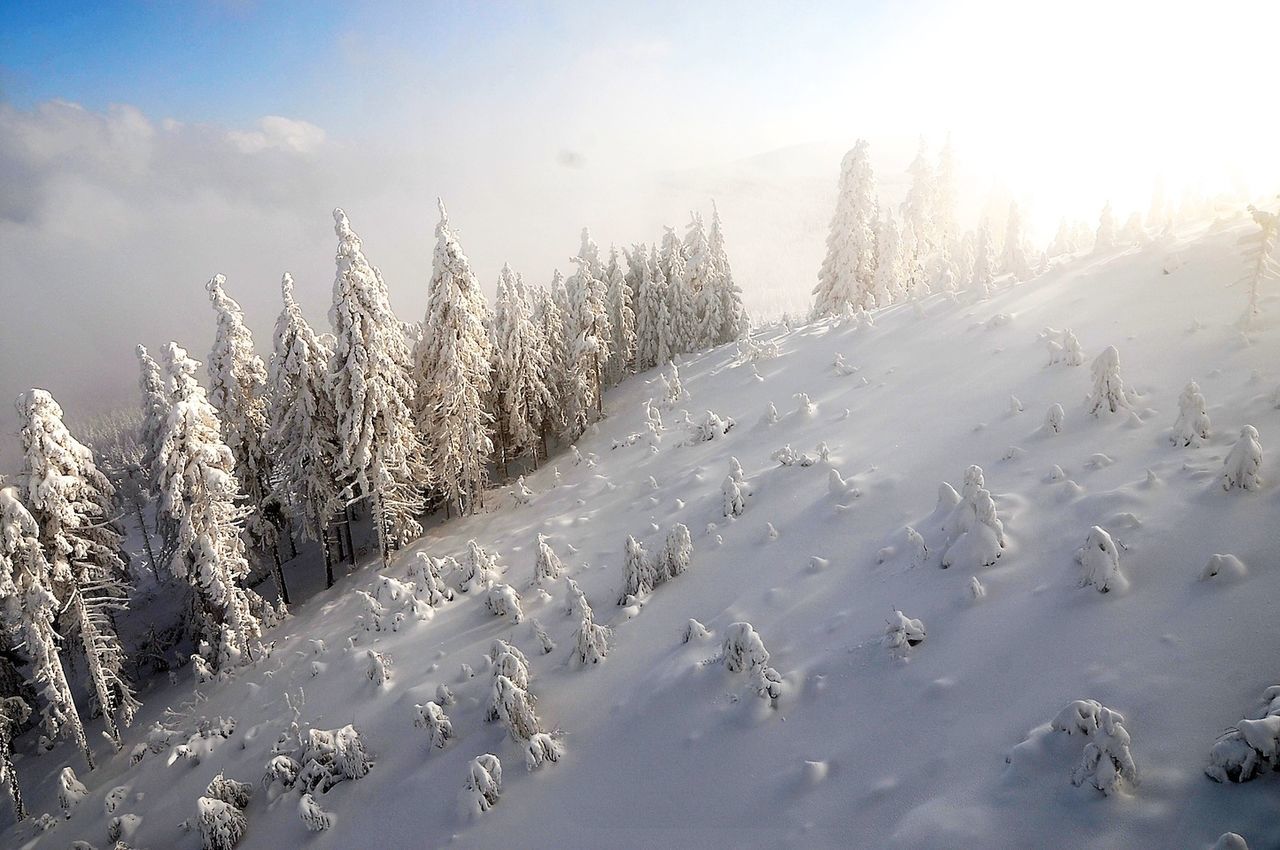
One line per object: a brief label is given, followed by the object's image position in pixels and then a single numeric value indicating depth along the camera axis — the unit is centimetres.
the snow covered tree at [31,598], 1553
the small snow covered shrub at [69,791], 1518
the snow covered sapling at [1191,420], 959
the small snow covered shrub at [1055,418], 1169
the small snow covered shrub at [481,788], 901
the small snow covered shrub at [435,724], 1077
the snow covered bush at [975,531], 898
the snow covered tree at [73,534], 1670
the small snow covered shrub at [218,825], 1068
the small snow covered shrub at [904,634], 819
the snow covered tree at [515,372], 3084
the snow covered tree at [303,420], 2198
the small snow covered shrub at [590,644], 1133
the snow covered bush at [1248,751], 463
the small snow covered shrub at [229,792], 1157
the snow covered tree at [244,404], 2346
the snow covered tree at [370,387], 2064
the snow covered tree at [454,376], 2366
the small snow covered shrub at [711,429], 2225
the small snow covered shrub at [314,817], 1018
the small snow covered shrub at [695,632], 1055
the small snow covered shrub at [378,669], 1364
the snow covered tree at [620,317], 4447
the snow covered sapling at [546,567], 1595
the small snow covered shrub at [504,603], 1442
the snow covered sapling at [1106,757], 520
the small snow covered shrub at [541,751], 933
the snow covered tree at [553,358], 3481
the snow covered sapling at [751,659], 854
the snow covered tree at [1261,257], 1163
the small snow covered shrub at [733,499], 1473
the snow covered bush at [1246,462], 777
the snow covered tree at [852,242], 3856
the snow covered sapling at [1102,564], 739
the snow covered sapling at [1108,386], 1142
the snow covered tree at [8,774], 1548
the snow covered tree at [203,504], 1811
